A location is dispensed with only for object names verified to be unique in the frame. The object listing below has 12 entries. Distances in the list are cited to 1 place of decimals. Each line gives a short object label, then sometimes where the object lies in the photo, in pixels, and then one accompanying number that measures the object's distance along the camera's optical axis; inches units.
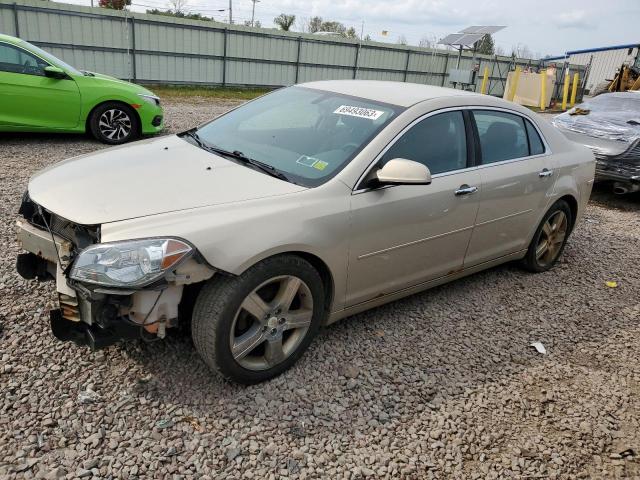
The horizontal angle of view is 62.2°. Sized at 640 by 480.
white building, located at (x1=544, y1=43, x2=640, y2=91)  1135.8
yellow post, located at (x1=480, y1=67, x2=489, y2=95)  892.6
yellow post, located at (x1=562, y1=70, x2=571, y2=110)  859.4
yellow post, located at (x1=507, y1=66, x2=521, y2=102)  844.6
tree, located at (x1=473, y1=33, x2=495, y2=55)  1951.5
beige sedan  100.7
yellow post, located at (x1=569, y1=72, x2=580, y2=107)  875.2
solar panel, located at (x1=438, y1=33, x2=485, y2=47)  794.8
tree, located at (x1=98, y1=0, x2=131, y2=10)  1270.3
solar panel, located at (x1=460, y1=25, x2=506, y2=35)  791.8
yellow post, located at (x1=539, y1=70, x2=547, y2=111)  807.7
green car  299.3
